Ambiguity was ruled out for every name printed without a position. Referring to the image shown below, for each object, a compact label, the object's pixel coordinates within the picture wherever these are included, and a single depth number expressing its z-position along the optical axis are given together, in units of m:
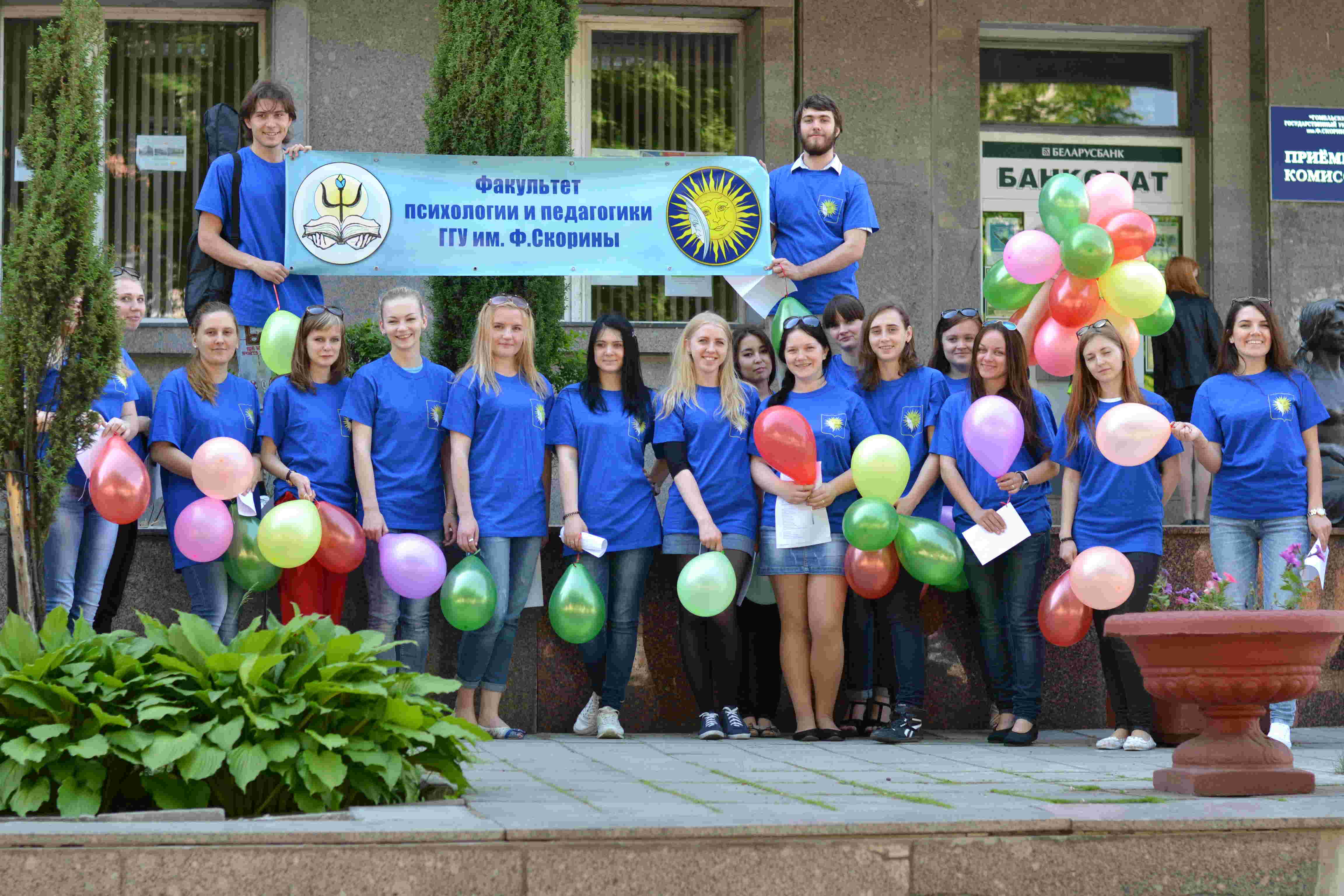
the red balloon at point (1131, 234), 8.24
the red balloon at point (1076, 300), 8.26
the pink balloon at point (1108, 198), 8.49
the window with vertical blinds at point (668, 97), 12.89
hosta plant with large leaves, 5.05
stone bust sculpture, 9.16
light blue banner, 8.91
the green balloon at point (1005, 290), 8.74
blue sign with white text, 13.11
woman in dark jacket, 10.12
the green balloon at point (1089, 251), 8.04
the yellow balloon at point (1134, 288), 8.13
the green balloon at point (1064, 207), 8.32
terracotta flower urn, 5.80
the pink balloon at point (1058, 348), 8.34
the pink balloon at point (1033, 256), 8.37
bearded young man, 9.06
